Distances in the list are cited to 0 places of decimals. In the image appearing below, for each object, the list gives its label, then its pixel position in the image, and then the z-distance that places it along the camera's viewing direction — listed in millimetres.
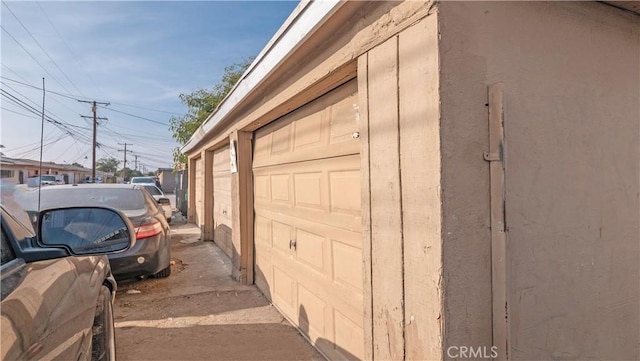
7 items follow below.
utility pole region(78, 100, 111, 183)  26380
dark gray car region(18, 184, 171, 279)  4836
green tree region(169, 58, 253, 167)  17344
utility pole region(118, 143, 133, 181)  64975
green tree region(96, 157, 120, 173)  63925
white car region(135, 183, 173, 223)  11016
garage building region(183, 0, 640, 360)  1664
